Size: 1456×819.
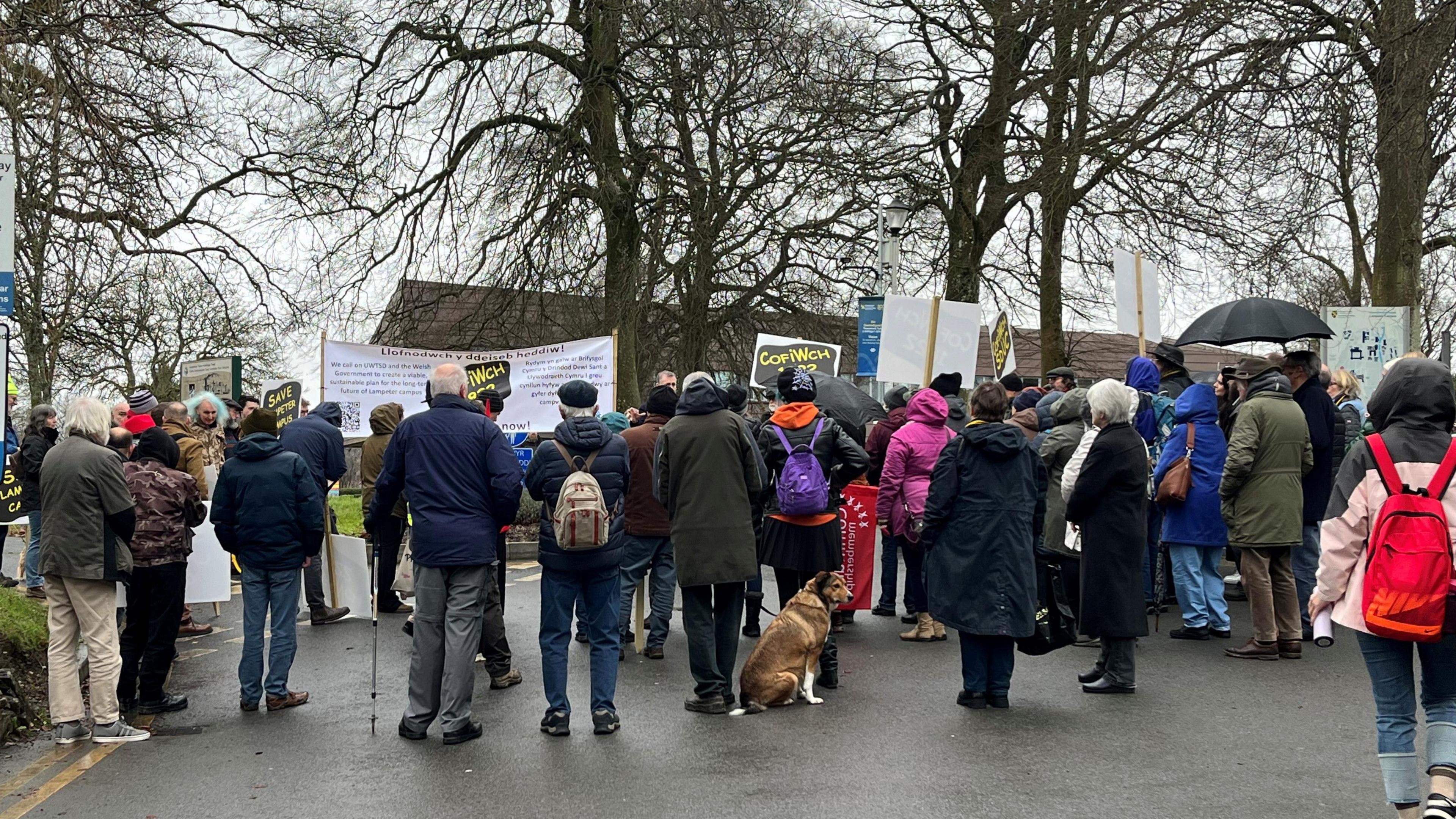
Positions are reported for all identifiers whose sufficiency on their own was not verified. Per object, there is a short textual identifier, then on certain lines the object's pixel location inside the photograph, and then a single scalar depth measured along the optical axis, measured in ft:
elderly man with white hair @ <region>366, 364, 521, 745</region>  21.72
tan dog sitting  23.49
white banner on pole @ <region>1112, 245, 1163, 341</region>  41.57
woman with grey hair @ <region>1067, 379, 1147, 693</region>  24.61
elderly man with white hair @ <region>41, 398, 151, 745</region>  22.06
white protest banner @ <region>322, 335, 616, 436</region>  45.01
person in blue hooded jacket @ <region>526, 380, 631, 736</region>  22.22
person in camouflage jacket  24.12
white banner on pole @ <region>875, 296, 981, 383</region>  45.50
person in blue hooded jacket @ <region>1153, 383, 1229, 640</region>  30.07
